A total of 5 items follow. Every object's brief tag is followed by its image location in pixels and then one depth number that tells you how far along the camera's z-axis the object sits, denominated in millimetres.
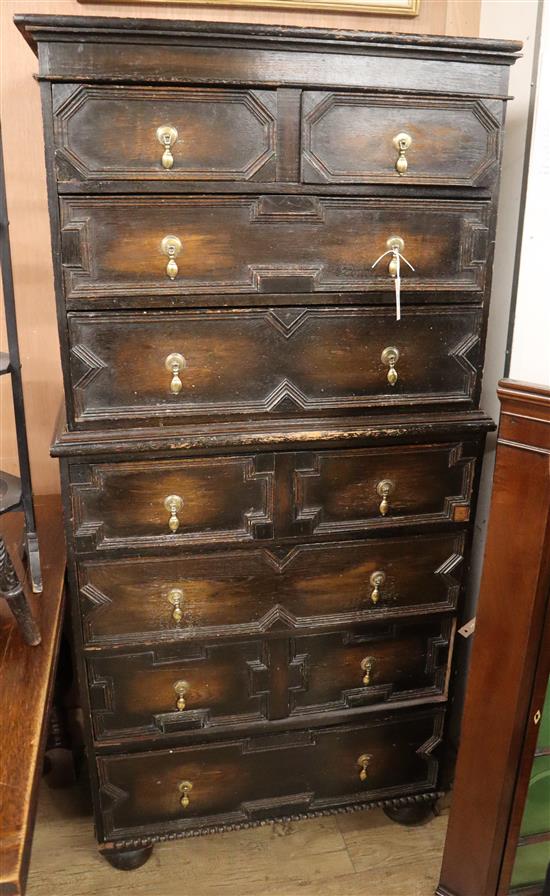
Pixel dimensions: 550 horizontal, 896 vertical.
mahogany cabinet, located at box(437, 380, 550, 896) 1459
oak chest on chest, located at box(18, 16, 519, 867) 1456
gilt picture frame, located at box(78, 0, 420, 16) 1943
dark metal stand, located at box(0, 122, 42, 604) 1608
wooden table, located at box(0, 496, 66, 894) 1187
